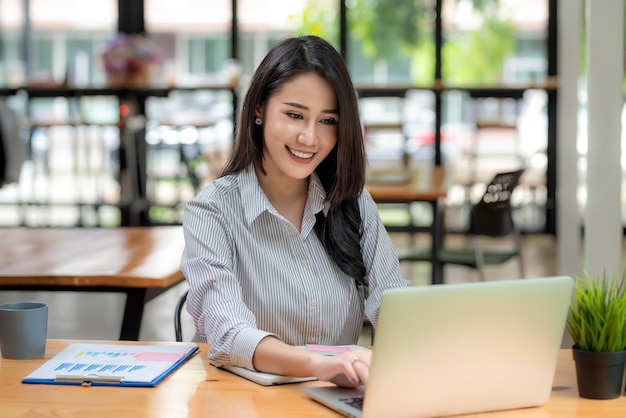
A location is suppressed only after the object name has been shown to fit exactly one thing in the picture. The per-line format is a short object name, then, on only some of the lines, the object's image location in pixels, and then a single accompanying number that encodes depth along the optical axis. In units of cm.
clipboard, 263
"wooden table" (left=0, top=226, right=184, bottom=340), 358
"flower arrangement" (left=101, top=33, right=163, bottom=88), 1030
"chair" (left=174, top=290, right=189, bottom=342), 331
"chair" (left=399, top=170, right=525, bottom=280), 643
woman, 294
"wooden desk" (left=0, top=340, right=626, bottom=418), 248
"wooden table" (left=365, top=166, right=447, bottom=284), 578
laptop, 236
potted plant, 257
